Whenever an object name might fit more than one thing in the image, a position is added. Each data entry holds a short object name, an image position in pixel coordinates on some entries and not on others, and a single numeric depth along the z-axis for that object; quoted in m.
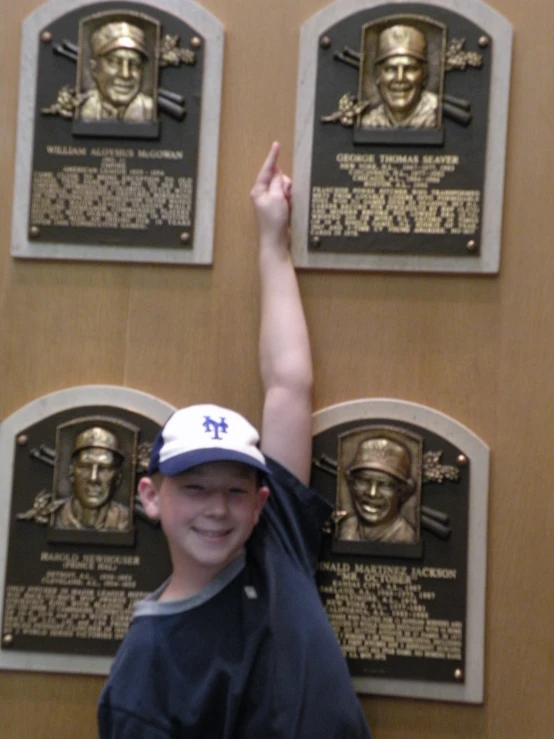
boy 2.30
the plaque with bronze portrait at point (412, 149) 2.78
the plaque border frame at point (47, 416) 2.82
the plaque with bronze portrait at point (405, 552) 2.71
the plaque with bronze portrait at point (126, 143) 2.87
